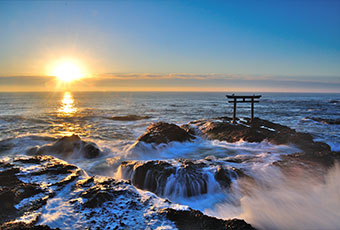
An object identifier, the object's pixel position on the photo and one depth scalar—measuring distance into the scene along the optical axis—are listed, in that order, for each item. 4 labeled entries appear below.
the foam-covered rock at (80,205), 4.48
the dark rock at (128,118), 28.83
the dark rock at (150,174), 7.89
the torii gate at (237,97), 19.80
